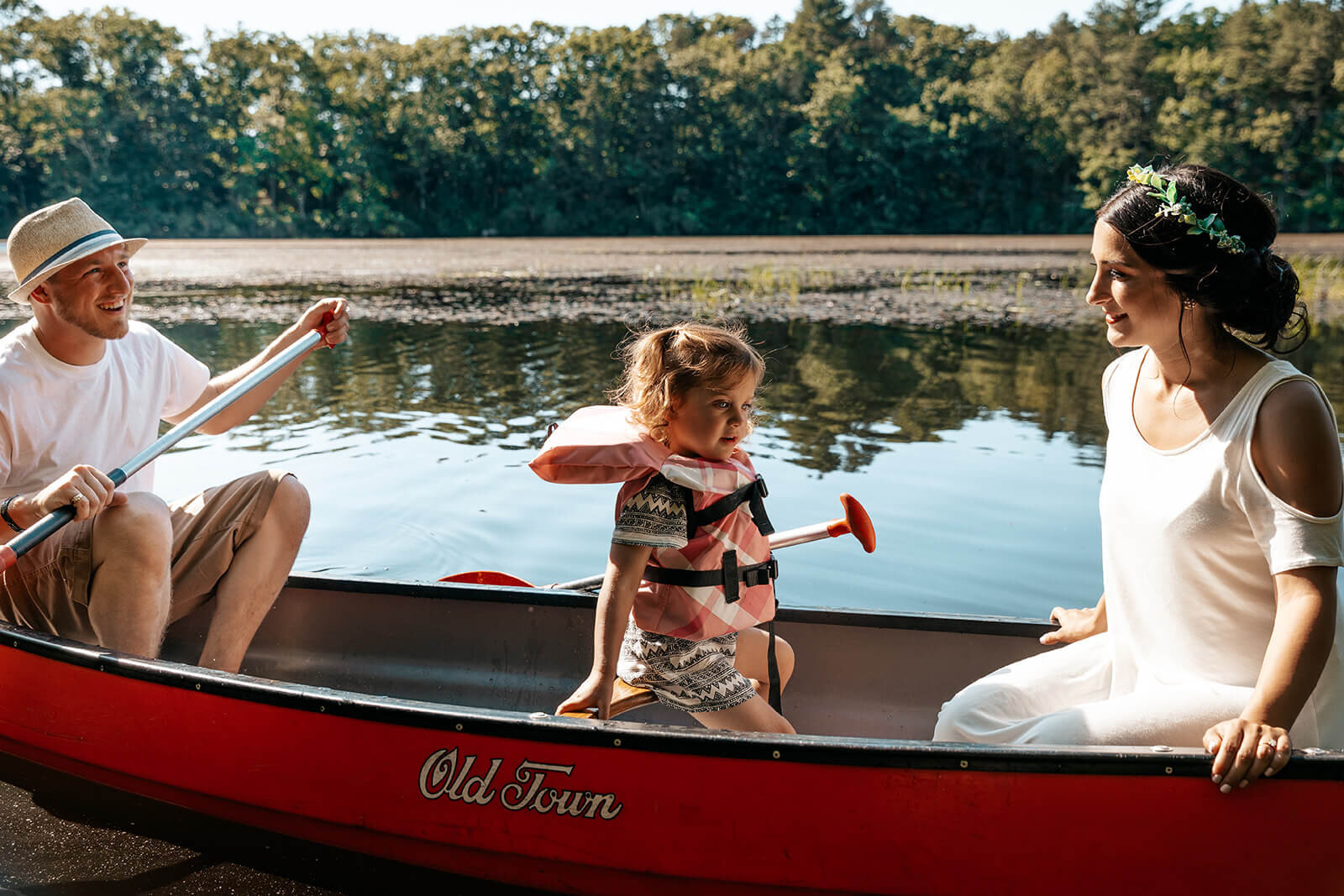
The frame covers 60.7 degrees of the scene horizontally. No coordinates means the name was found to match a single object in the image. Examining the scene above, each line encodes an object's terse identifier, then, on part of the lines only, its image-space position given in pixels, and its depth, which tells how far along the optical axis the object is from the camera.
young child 2.39
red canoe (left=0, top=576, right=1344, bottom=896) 2.13
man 2.91
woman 1.94
